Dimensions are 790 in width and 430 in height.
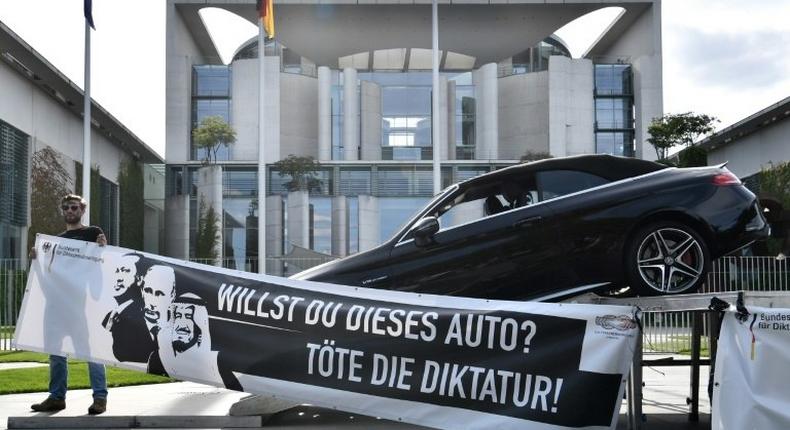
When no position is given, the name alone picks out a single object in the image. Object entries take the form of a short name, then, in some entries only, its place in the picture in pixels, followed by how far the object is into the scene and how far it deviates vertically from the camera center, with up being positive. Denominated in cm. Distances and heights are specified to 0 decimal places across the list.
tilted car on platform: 755 +3
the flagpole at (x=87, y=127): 2353 +331
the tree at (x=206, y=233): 5112 +48
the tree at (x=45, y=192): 4162 +245
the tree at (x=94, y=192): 4703 +276
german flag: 2400 +636
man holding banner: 741 -82
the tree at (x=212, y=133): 5272 +666
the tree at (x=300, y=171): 5222 +425
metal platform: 576 -48
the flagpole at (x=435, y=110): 2335 +382
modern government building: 5225 +843
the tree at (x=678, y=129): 4719 +621
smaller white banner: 561 -89
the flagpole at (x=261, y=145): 2438 +273
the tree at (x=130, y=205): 5406 +235
